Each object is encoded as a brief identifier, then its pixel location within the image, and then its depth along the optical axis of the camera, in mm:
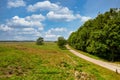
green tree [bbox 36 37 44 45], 80356
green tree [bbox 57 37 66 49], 54870
